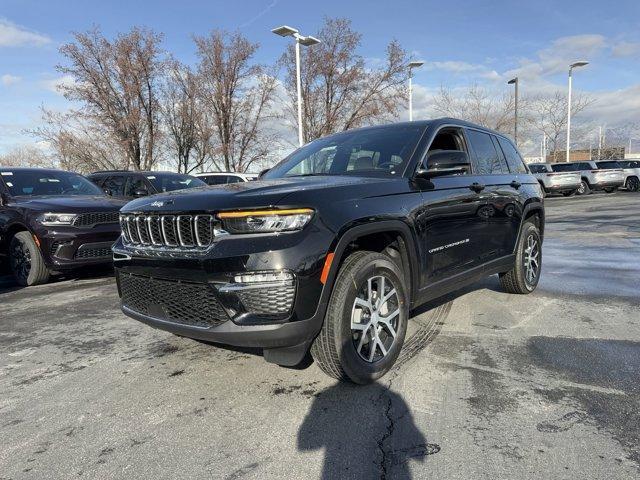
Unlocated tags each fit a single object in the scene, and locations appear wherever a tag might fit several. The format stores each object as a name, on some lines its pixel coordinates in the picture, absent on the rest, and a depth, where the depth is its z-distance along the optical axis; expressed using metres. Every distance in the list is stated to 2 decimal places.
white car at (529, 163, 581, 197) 26.12
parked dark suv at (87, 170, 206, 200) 9.81
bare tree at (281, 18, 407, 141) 27.56
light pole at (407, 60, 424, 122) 25.47
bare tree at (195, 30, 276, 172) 27.41
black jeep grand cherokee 2.79
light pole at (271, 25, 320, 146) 18.52
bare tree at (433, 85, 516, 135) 37.53
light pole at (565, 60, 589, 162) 32.37
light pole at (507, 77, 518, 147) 30.59
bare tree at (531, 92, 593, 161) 41.69
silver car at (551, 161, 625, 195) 27.34
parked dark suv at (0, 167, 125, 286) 6.52
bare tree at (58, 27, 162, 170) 24.44
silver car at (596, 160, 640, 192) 28.00
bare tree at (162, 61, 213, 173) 27.33
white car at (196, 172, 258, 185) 16.25
